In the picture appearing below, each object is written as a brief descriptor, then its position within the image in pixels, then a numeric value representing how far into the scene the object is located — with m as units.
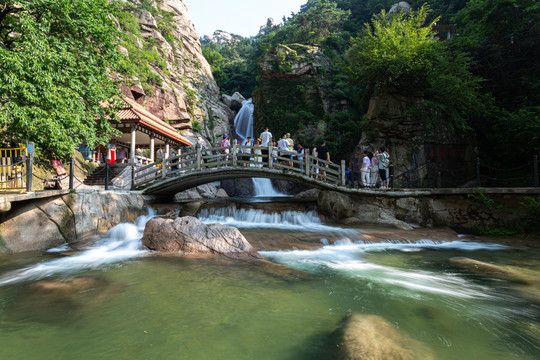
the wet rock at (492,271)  5.35
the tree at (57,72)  7.74
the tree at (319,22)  31.62
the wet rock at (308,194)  19.14
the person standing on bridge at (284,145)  13.94
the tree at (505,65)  15.24
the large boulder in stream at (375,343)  2.65
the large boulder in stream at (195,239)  6.79
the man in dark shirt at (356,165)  18.86
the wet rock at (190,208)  12.67
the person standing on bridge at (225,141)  15.54
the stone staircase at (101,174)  14.86
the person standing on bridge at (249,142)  14.99
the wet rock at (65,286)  4.47
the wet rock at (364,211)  11.14
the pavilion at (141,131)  16.41
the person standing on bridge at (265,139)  13.52
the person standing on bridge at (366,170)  12.43
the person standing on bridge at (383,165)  11.81
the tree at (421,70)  16.48
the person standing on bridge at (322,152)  13.42
